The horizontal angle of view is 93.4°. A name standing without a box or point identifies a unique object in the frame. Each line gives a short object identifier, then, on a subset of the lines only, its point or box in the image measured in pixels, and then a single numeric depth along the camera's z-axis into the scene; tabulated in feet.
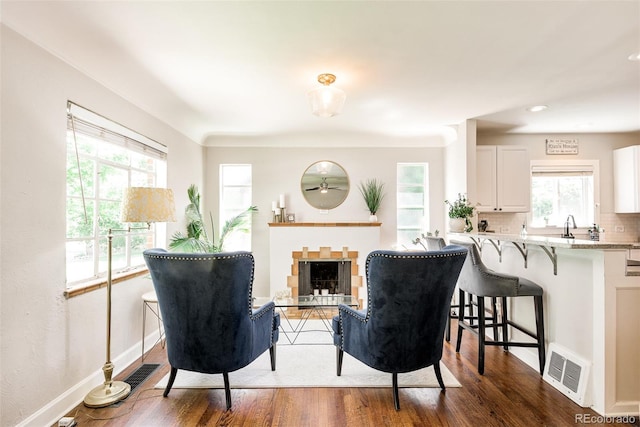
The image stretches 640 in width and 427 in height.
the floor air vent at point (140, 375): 7.70
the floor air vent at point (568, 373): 6.62
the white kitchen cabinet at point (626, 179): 13.30
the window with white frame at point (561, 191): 14.39
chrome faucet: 13.66
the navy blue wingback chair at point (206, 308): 6.18
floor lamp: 6.84
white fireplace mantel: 14.62
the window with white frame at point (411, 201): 15.55
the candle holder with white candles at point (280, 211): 15.12
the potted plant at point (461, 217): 12.25
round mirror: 15.42
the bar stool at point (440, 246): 9.69
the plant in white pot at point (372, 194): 14.99
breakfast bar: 6.29
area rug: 7.55
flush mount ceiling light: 7.92
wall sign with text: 14.52
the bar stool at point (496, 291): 7.77
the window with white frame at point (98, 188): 7.25
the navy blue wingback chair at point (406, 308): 6.21
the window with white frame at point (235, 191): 15.56
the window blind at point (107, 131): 7.12
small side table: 8.86
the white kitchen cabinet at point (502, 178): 13.12
